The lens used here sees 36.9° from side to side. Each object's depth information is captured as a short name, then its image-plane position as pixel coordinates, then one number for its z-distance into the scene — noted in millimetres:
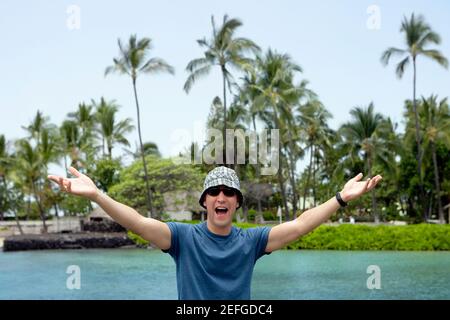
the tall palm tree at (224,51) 33750
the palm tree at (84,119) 46938
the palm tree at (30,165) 39000
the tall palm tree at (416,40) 35875
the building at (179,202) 35500
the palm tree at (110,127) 45094
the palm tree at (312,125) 41188
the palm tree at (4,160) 41906
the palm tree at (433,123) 38438
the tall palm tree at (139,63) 34875
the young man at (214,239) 2383
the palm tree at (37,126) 47000
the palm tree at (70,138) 45688
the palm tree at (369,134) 39781
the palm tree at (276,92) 36031
